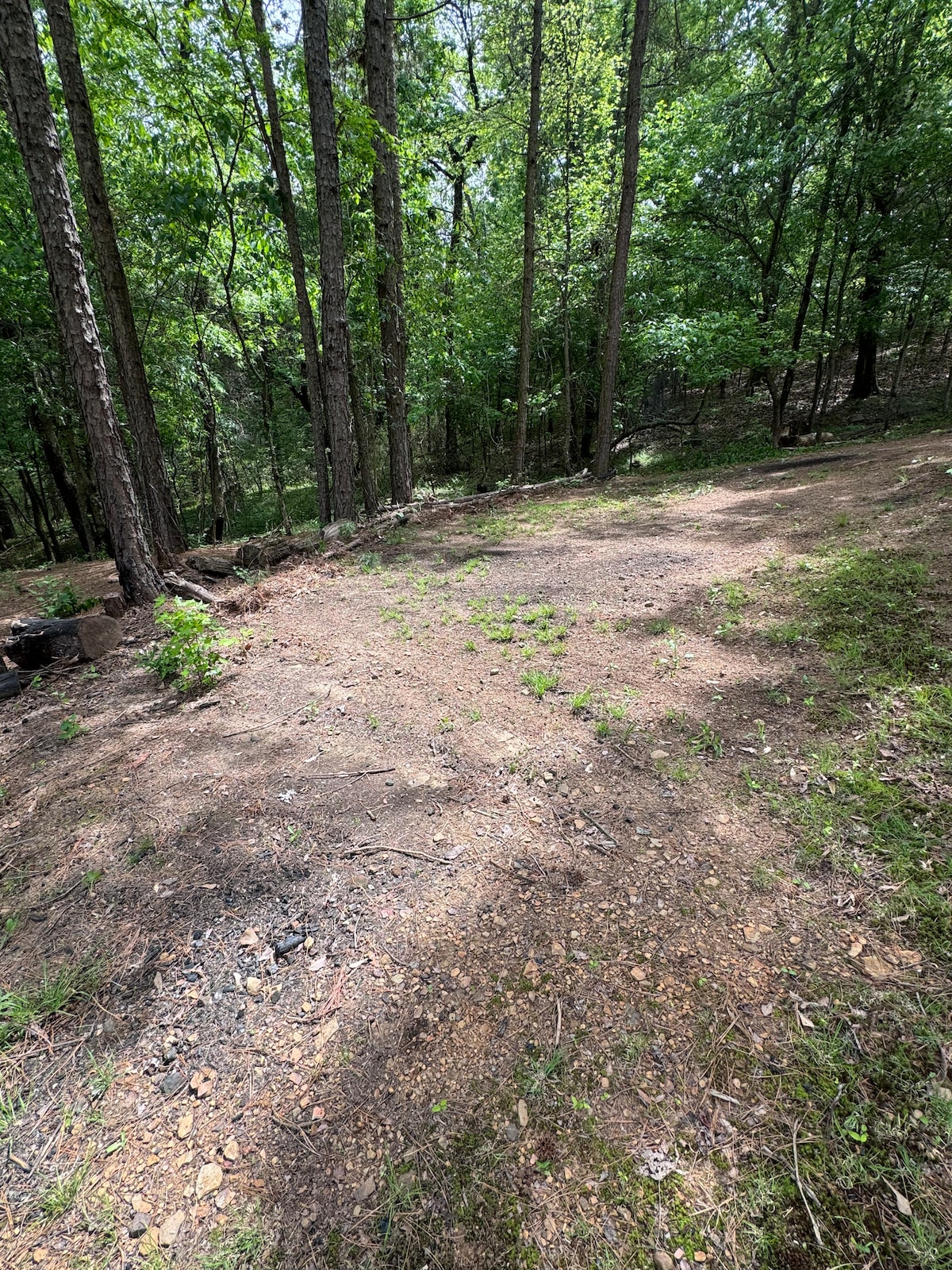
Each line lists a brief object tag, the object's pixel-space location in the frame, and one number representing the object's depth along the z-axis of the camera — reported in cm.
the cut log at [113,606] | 563
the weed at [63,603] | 590
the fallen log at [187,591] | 616
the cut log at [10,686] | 435
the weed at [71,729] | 372
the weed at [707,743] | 305
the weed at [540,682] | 386
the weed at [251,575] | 701
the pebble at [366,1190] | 151
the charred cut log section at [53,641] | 464
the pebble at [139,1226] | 145
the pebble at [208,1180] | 154
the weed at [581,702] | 361
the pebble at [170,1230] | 144
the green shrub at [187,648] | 408
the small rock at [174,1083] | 178
